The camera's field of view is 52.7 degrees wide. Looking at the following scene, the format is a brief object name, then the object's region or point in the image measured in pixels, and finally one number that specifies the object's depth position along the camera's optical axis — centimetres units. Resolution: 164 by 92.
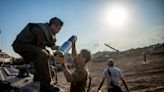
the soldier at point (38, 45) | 281
